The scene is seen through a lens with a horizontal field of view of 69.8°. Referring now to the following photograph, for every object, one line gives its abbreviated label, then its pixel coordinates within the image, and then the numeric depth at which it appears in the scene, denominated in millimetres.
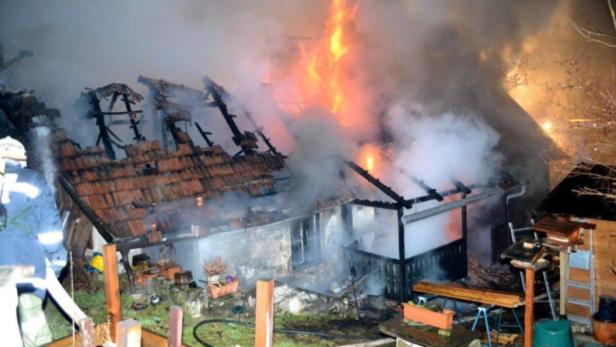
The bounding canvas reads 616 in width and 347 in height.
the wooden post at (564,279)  10711
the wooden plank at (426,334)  6320
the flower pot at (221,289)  8906
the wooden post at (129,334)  3660
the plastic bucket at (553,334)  8453
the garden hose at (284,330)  7844
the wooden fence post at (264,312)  4293
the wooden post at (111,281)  5855
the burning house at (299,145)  9969
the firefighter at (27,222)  5359
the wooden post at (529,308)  7930
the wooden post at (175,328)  4406
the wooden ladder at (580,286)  10406
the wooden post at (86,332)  3893
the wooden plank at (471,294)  7996
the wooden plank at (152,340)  4773
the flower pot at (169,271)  9273
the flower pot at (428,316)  6633
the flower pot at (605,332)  9583
